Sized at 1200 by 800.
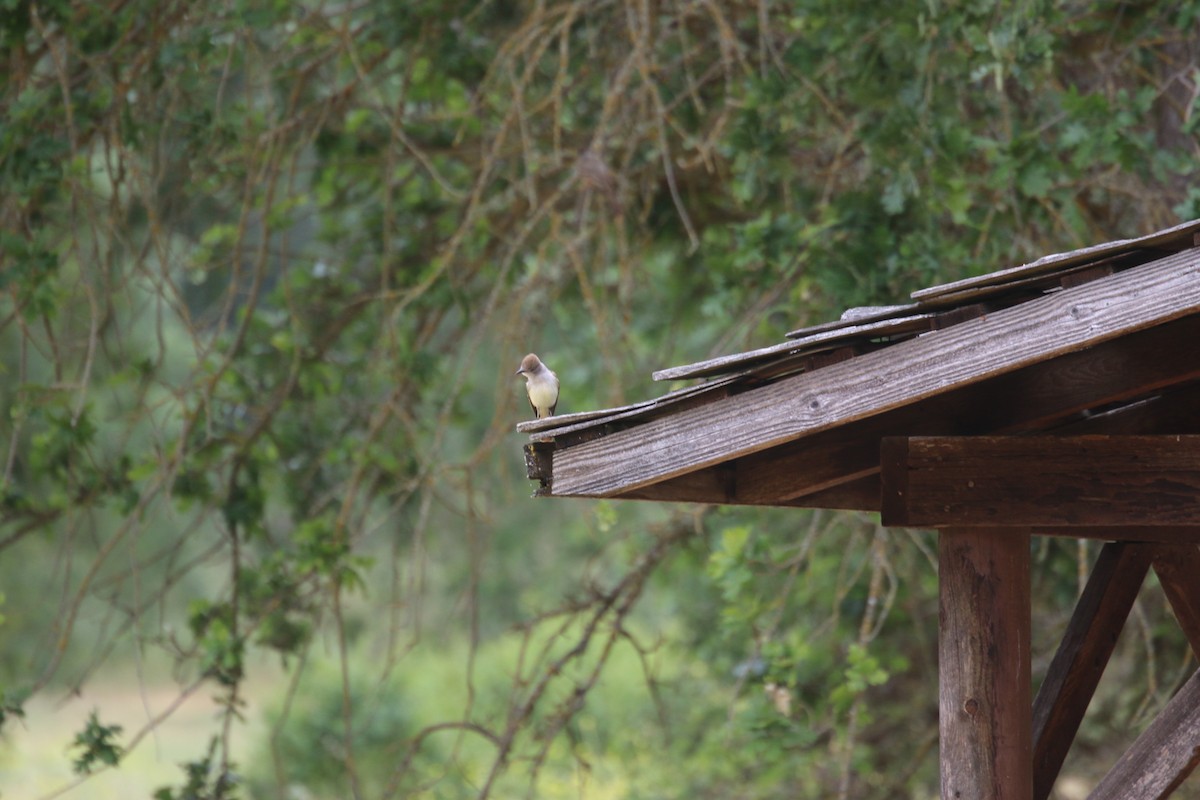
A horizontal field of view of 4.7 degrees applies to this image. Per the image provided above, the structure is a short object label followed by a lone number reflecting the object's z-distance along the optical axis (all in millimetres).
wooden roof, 22879
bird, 23959
